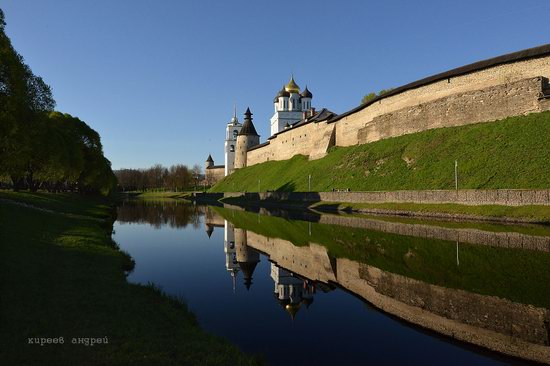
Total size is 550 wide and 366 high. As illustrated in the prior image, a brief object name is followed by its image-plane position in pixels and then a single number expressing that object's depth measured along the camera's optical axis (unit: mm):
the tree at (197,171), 172500
